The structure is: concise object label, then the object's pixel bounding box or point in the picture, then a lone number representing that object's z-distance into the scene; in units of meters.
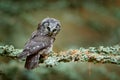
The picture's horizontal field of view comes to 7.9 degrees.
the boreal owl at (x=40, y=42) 6.26
